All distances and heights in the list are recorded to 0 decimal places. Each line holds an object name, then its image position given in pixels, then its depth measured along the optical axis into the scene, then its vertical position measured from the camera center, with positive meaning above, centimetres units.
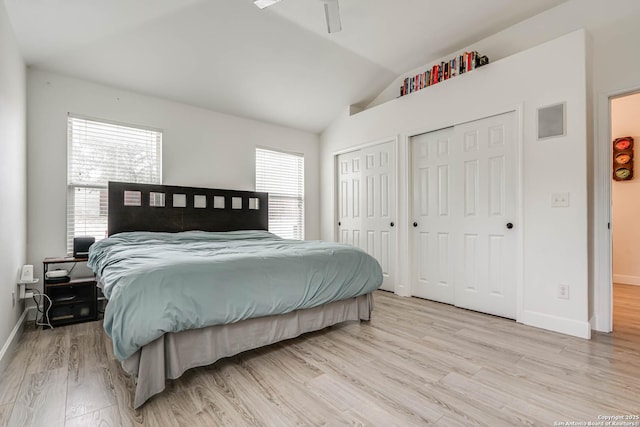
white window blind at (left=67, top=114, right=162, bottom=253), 324 +57
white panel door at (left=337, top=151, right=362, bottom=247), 464 +22
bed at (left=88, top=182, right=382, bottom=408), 158 -49
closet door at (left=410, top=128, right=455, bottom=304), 355 -7
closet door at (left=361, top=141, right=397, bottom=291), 412 +10
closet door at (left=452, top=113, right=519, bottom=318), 302 -3
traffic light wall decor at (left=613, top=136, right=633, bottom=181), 449 +79
